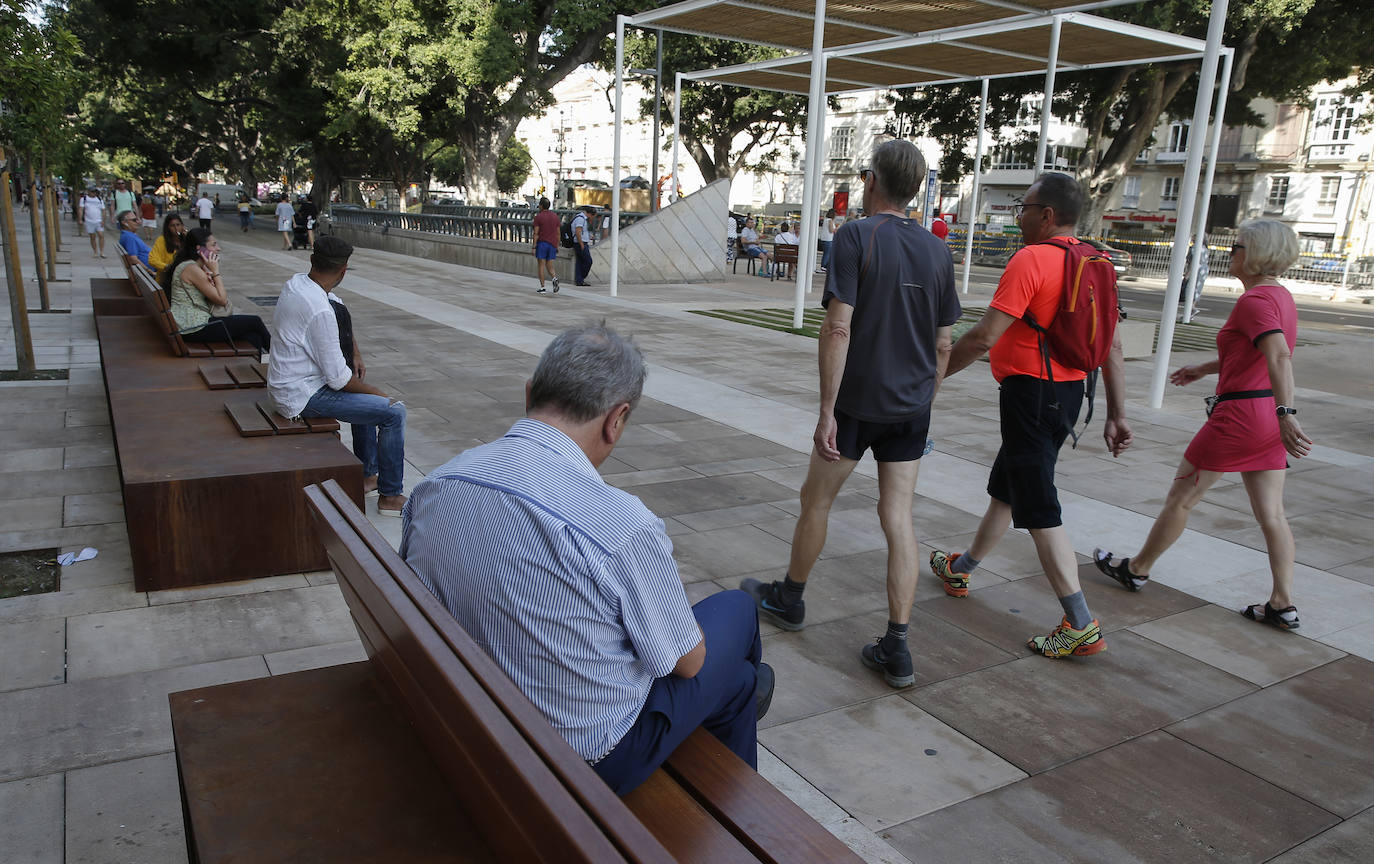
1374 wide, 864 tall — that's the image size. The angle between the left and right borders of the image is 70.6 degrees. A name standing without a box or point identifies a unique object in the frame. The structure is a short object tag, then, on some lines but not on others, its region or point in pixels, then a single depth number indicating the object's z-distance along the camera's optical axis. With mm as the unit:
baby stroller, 26719
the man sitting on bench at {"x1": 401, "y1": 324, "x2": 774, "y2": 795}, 1826
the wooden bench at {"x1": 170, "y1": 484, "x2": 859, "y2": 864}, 1479
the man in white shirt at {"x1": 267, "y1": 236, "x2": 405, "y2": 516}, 4902
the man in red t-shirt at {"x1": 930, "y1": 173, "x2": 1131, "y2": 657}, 3680
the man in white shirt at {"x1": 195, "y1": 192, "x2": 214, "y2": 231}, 27106
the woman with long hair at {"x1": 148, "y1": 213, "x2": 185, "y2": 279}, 9156
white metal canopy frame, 12602
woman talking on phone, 6977
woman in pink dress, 4078
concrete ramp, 19984
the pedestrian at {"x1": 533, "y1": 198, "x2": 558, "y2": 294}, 17594
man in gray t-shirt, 3443
